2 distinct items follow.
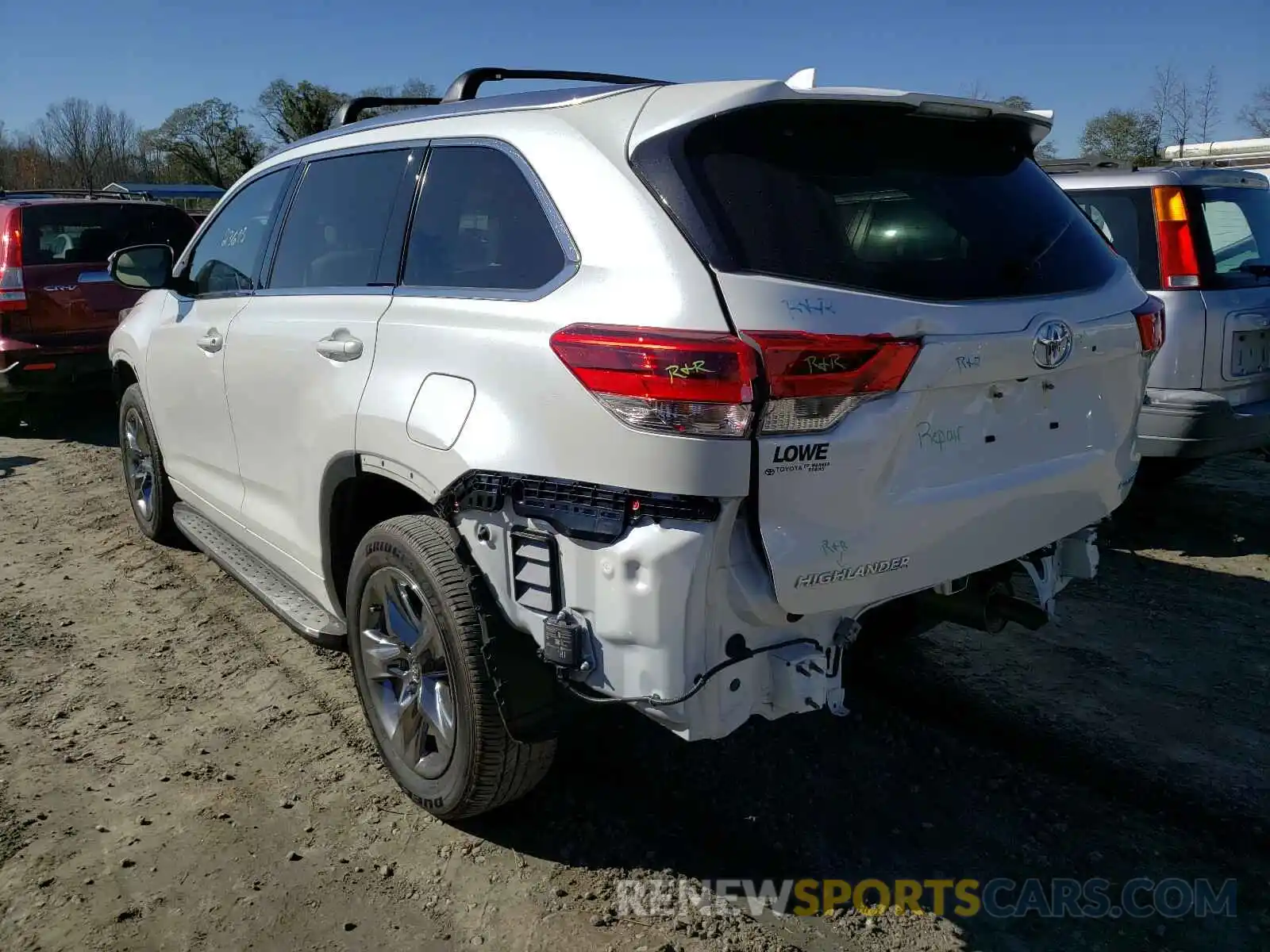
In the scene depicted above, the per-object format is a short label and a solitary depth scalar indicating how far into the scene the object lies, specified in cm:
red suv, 781
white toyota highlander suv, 215
